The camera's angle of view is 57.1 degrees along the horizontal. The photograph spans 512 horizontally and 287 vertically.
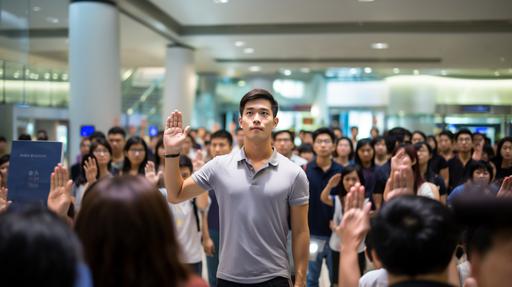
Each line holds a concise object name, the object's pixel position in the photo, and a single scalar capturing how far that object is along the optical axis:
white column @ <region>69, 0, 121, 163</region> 8.87
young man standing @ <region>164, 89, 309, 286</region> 2.60
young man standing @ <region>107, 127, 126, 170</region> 5.87
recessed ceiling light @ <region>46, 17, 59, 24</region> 11.36
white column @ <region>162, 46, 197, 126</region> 14.23
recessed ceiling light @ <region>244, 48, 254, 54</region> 14.84
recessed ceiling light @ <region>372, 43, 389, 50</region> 13.42
